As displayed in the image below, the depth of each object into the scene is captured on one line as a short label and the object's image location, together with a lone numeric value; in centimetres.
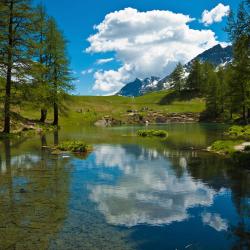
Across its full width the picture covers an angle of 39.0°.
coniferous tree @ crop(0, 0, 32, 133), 3972
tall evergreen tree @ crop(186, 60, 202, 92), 16812
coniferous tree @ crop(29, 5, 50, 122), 4258
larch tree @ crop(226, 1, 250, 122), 3114
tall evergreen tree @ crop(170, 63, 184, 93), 17025
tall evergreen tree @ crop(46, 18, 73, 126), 6712
